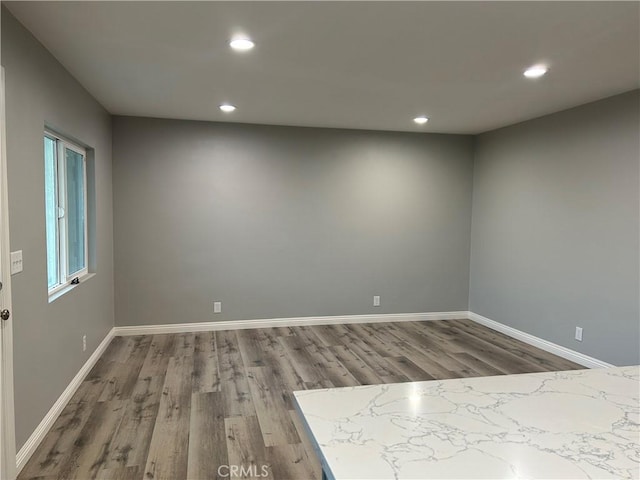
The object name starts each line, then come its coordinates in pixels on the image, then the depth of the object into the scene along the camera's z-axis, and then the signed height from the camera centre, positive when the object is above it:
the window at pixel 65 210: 3.04 +0.02
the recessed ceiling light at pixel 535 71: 2.92 +1.04
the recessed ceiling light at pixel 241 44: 2.48 +1.02
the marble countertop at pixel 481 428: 0.88 -0.50
